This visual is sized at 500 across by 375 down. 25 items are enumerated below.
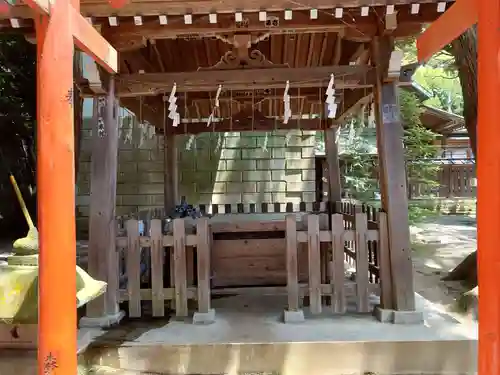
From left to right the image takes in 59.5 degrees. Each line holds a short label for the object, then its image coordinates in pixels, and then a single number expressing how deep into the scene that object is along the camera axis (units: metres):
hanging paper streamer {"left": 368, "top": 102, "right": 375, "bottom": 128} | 6.22
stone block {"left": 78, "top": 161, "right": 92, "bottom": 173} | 12.52
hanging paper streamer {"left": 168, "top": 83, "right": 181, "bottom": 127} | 5.14
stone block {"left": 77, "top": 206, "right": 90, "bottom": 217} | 12.54
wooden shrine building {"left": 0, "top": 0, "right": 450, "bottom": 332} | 4.57
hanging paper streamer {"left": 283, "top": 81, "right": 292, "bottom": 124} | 5.12
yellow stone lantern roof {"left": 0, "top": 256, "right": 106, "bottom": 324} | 3.16
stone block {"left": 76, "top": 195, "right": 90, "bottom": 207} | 12.50
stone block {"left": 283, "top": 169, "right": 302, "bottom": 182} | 12.30
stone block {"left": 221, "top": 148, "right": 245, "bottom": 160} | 12.42
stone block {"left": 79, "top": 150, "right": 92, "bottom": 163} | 12.53
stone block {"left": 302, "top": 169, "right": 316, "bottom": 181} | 12.26
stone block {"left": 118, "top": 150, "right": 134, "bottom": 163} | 12.56
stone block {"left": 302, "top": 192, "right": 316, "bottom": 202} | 12.19
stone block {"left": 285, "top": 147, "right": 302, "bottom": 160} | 12.32
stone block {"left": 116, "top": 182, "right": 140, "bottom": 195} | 12.52
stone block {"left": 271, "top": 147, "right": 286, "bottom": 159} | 12.33
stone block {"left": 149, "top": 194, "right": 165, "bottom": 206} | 12.52
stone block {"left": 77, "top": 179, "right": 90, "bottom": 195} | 12.45
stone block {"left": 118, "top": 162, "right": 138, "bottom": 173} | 12.56
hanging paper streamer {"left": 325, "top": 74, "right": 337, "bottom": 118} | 5.02
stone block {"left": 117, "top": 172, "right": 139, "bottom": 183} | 12.56
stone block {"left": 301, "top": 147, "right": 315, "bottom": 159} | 12.32
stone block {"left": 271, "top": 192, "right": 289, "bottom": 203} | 12.22
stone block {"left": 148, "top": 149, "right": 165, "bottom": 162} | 12.58
